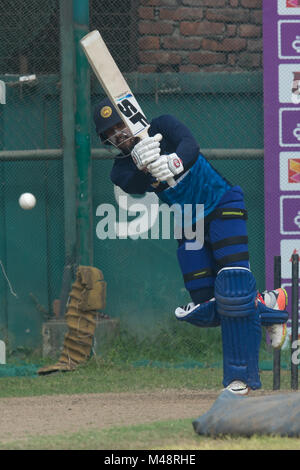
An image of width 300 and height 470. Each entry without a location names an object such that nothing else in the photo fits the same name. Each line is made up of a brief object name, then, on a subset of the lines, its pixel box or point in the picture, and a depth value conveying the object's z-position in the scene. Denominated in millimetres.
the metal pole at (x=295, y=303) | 11878
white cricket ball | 14555
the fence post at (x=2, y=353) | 14600
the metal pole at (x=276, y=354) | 11844
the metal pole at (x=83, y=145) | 14625
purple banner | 14445
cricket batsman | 10641
